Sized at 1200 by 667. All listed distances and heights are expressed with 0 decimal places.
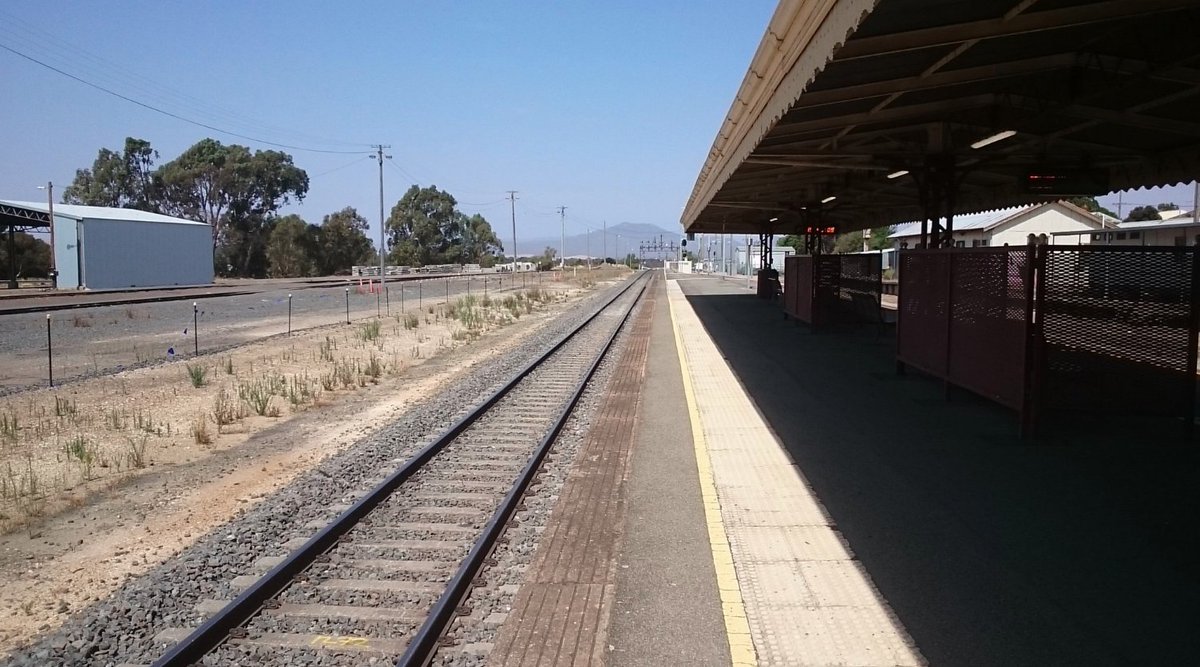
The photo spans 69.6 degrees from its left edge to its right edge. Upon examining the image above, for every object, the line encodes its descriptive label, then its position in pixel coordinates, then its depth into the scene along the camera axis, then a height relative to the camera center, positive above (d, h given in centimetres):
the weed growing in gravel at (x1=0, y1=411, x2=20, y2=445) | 1027 -192
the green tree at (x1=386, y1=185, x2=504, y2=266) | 14450 +817
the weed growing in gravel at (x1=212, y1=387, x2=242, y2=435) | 1160 -192
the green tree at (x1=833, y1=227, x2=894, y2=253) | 8038 +359
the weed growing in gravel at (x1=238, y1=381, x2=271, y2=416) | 1249 -188
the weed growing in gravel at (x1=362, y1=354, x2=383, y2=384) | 1628 -182
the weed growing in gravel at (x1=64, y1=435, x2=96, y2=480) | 892 -195
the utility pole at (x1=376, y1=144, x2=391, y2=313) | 5232 +158
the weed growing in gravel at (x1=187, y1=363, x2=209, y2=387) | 1473 -178
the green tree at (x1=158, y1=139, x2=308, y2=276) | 10338 +1043
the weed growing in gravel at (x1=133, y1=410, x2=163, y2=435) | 1095 -197
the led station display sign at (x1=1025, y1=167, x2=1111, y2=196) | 1481 +170
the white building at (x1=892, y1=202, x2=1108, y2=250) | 4506 +302
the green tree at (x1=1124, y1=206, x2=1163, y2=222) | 8254 +661
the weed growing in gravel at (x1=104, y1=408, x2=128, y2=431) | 1114 -196
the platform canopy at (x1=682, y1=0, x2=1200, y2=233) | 695 +216
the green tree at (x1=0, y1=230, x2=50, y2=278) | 7275 +148
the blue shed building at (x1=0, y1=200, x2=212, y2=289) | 5753 +192
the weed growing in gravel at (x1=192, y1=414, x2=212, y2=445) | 1038 -195
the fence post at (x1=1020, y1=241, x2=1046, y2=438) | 867 -60
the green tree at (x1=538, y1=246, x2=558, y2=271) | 14992 +242
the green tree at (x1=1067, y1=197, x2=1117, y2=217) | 7650 +692
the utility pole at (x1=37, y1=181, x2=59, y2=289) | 5237 +39
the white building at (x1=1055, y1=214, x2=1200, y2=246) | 3346 +189
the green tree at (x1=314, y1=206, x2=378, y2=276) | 10400 +385
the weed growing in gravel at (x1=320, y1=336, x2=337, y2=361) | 1905 -176
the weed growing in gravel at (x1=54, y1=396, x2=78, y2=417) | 1173 -189
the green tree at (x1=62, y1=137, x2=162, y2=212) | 10688 +1160
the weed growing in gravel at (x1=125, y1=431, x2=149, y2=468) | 929 -200
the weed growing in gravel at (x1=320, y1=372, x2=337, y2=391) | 1474 -186
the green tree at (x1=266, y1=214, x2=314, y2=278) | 9706 +270
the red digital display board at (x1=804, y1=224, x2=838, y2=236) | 2700 +159
